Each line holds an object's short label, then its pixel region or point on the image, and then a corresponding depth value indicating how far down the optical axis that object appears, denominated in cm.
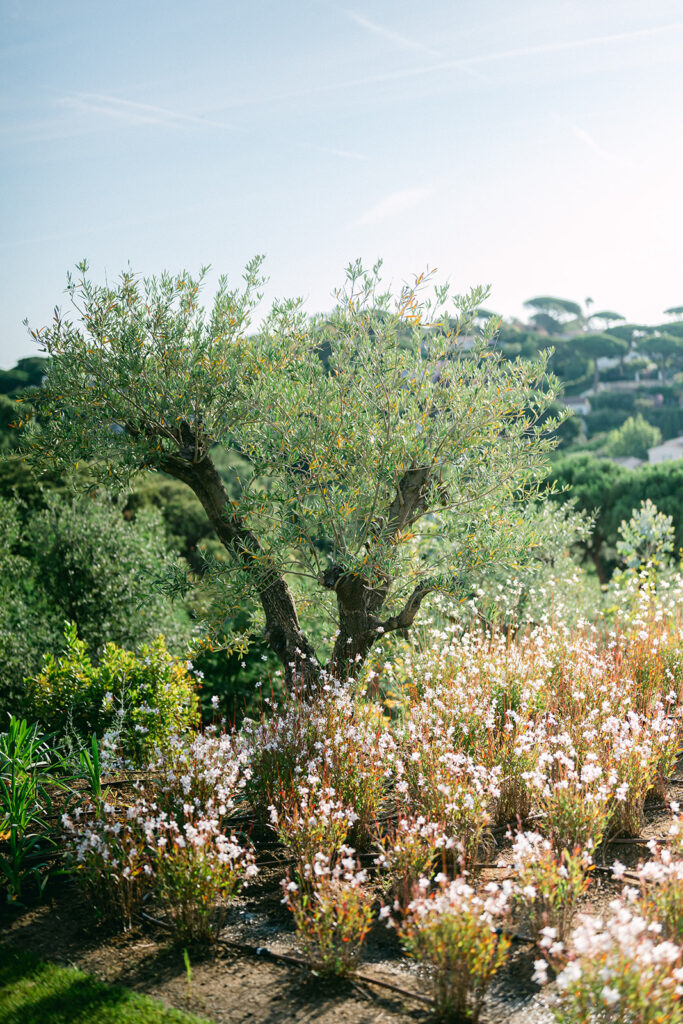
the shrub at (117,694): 635
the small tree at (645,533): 1143
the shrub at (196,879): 374
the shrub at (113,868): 406
